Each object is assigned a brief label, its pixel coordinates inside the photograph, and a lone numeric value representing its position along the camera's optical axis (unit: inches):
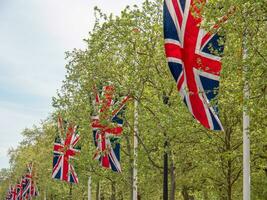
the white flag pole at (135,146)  988.6
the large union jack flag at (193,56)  565.6
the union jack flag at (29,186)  2522.1
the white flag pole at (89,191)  1508.7
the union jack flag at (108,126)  981.8
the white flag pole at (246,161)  641.0
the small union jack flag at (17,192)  3420.3
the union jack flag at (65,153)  1305.4
